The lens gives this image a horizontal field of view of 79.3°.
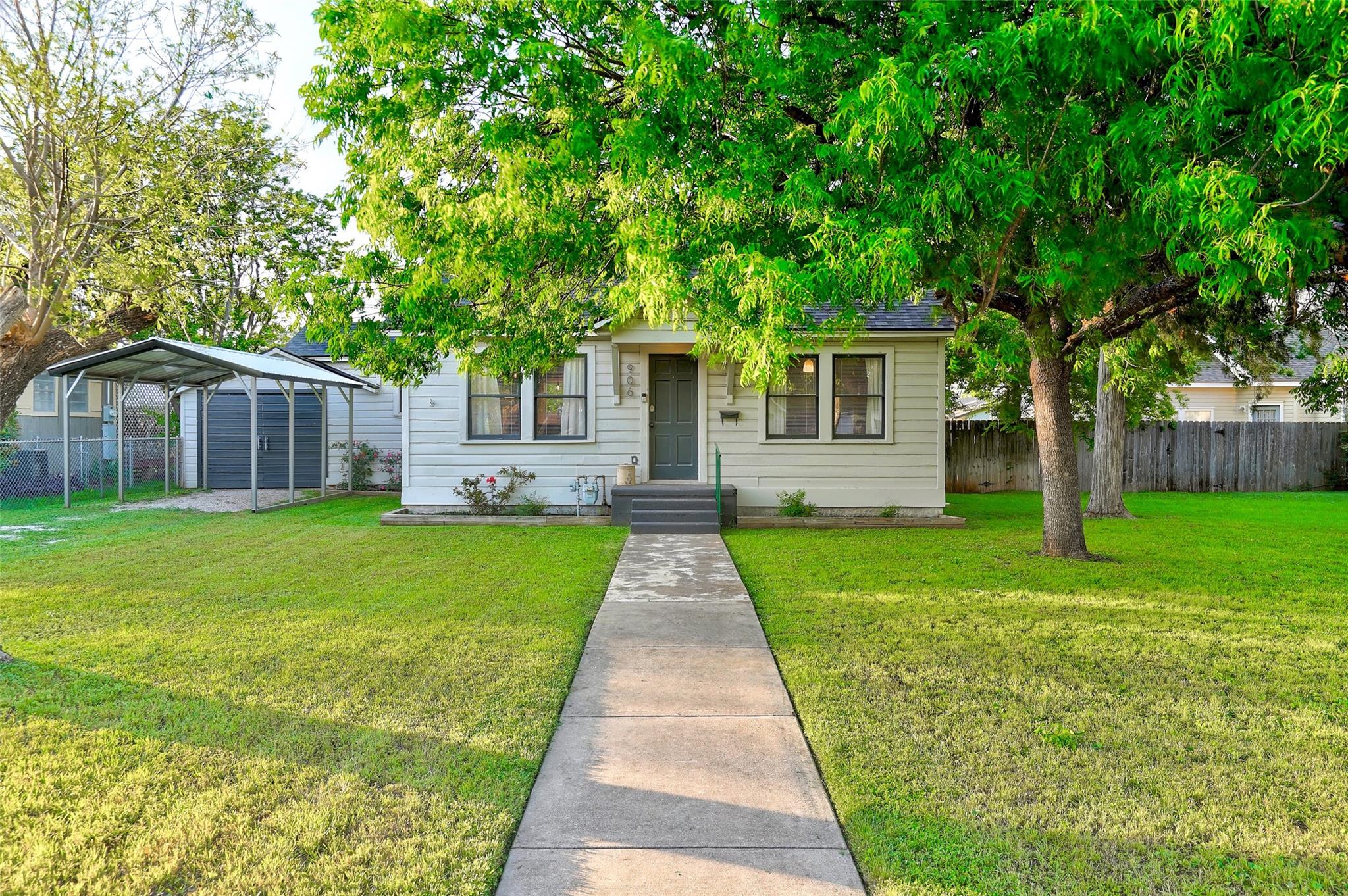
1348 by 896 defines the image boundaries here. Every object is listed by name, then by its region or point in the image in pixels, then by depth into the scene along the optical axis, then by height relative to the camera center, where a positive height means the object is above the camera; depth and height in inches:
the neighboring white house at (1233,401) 941.2 +52.3
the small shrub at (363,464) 700.7 -15.4
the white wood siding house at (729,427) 519.5 +12.3
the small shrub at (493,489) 516.4 -27.8
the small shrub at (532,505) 514.3 -37.7
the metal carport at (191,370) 500.7 +52.3
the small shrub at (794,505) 513.0 -37.9
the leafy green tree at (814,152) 155.6 +69.4
